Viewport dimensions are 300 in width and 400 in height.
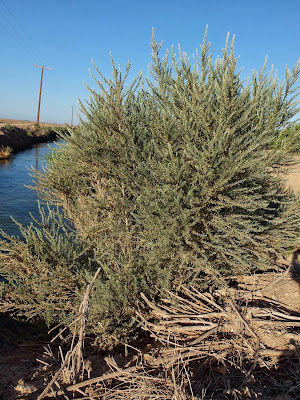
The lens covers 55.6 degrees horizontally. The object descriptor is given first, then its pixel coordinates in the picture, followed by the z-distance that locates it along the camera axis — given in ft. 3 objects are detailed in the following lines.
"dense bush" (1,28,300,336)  13.85
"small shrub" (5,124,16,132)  116.11
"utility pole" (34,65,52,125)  148.43
